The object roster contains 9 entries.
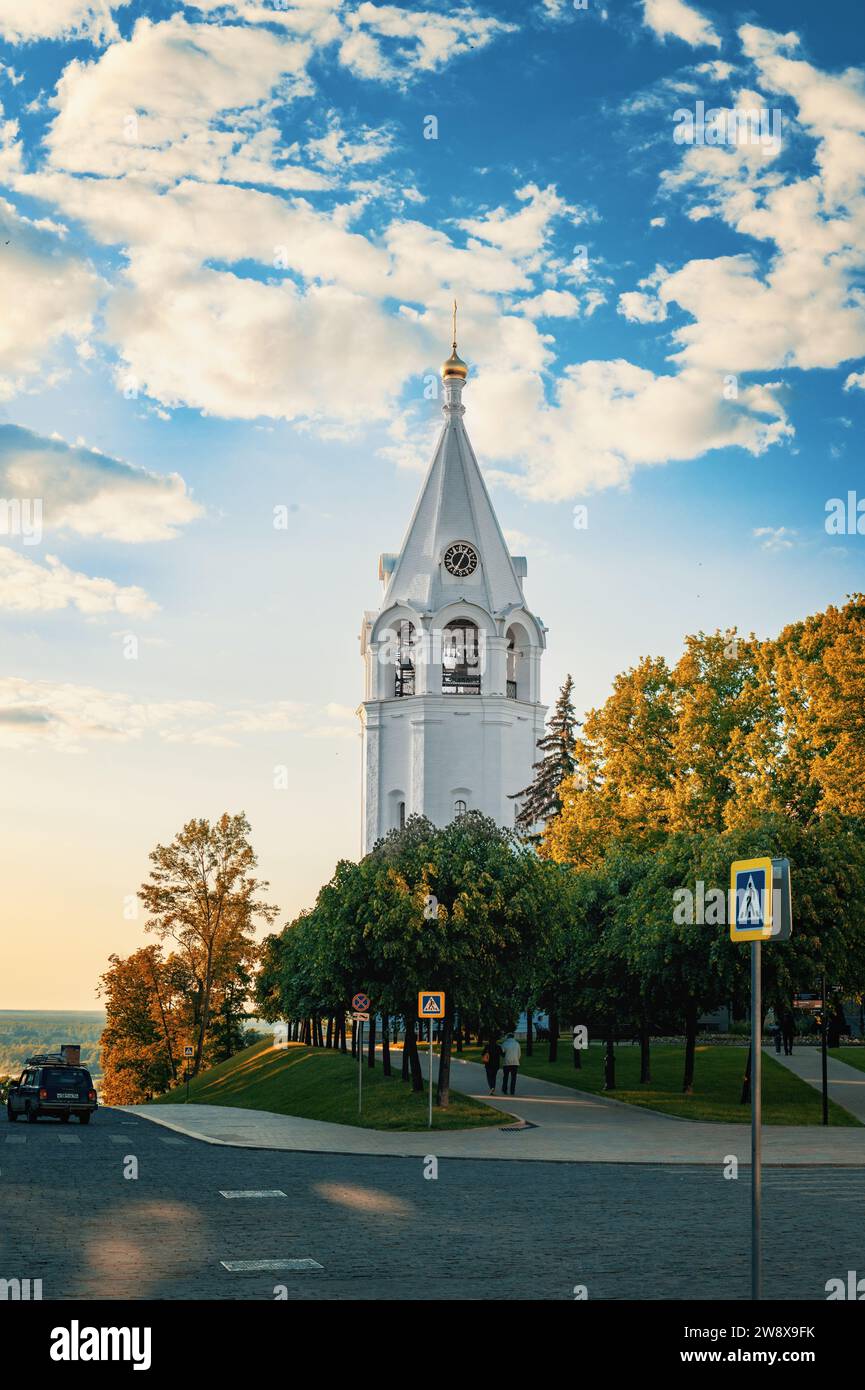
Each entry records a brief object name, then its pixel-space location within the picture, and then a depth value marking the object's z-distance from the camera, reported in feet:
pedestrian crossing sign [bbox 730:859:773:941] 31.63
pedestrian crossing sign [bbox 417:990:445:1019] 95.86
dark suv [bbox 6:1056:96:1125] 125.59
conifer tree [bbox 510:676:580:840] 266.98
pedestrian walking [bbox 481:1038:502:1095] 129.39
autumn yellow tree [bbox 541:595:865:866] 142.31
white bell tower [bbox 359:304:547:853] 272.10
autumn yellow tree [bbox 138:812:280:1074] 248.93
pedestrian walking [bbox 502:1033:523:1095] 128.26
